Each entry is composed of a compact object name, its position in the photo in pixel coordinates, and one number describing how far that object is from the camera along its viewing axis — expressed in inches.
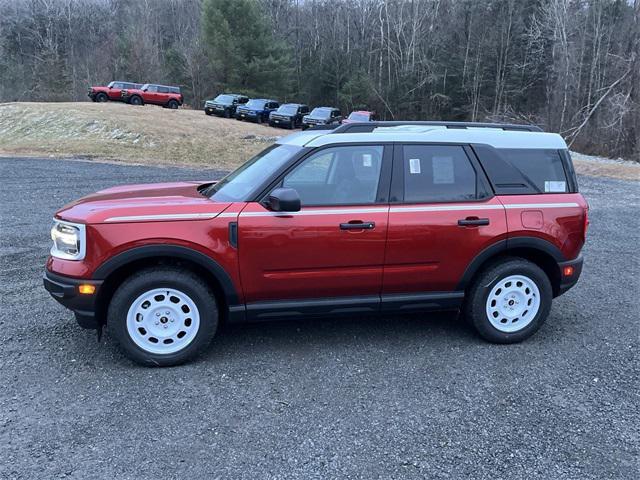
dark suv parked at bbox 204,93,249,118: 1429.6
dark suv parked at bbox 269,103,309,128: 1384.1
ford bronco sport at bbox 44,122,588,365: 148.1
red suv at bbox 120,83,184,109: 1443.2
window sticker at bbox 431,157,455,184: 167.5
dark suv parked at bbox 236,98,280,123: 1409.9
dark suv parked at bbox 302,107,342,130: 1341.0
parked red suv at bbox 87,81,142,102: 1425.9
